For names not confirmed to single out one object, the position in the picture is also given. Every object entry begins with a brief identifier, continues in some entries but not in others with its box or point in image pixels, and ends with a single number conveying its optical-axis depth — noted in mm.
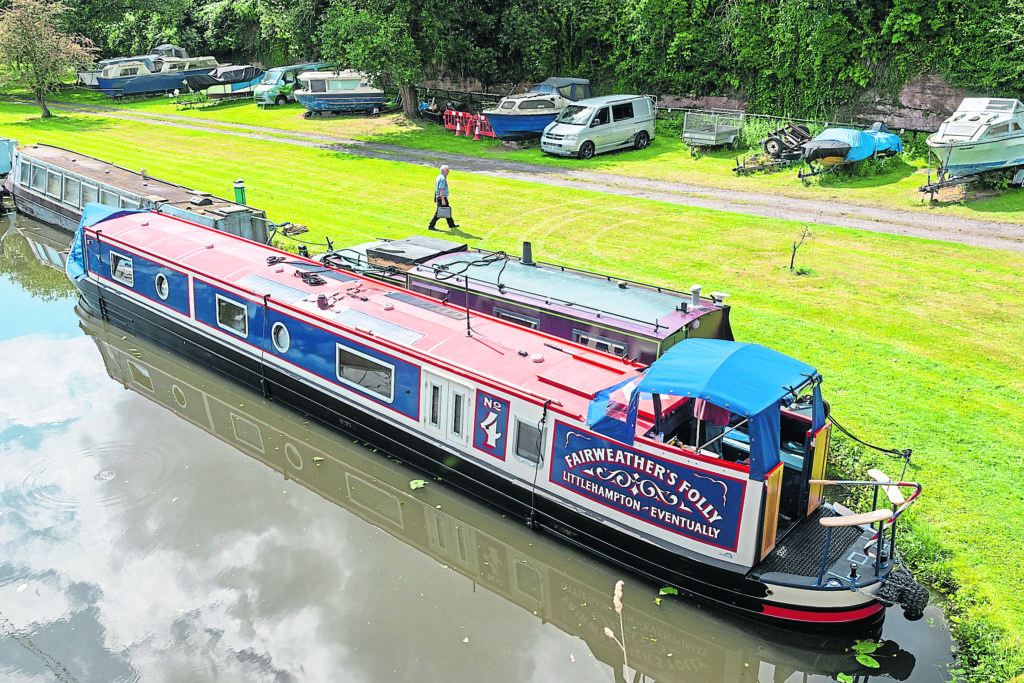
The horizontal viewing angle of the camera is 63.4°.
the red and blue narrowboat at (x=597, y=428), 7922
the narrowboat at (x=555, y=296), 10633
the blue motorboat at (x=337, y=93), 35750
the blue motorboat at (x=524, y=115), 28859
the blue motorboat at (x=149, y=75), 42875
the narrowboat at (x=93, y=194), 17219
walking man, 18922
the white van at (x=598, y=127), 26953
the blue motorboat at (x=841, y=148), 22672
